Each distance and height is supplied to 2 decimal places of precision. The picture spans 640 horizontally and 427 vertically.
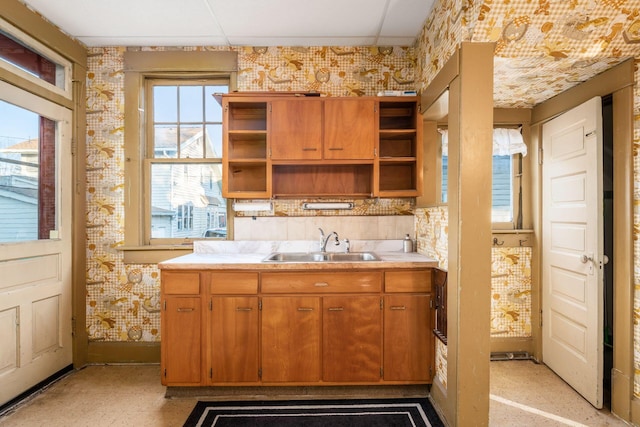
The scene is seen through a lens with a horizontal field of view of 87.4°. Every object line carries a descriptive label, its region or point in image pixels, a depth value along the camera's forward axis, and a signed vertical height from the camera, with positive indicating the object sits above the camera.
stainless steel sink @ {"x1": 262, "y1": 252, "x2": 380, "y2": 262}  2.92 -0.37
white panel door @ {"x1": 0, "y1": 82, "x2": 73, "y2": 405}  2.33 -0.22
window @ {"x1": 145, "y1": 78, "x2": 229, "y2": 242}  3.14 +0.53
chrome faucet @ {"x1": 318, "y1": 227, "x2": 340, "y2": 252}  2.93 -0.23
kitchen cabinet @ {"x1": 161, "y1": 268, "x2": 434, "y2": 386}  2.39 -0.82
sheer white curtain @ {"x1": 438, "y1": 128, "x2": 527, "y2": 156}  3.11 +0.68
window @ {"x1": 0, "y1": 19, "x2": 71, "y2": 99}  2.34 +1.18
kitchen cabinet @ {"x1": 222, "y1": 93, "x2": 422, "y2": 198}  2.76 +0.67
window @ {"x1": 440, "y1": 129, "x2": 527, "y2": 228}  3.13 +0.37
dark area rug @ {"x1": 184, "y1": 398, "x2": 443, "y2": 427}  2.13 -1.33
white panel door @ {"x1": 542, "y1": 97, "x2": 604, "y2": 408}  2.29 -0.26
